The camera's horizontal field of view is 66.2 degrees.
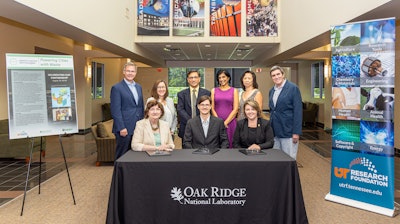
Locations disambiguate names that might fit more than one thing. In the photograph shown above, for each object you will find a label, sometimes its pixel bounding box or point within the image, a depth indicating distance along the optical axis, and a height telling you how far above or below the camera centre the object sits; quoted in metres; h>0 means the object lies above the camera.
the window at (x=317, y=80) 13.05 +0.73
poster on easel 3.54 +0.05
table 2.64 -0.81
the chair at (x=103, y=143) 5.95 -0.86
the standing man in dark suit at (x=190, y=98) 4.29 +0.00
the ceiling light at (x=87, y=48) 10.68 +1.77
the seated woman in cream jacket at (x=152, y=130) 3.35 -0.35
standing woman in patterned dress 4.17 +0.10
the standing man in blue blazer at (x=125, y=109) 4.00 -0.14
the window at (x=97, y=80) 12.93 +0.79
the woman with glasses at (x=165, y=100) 4.38 -0.03
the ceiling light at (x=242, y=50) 10.97 +1.70
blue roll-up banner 3.48 -0.22
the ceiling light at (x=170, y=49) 10.43 +1.71
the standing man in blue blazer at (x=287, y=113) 3.94 -0.21
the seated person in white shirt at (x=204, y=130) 3.53 -0.38
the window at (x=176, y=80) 15.77 +0.94
